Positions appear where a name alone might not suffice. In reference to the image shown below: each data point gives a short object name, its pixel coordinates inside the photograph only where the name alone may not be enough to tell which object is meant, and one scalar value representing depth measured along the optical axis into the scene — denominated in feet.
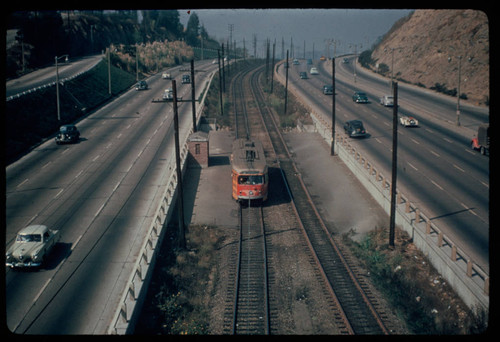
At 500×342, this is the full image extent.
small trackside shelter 128.77
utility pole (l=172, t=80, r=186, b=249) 77.87
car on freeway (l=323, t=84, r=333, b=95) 262.67
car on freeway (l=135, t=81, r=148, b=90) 260.29
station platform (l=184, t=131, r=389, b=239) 93.71
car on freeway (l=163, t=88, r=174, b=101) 219.98
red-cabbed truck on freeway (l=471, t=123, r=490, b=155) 123.85
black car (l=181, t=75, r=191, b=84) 285.02
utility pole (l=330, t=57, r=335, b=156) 143.72
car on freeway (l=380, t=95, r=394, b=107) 216.13
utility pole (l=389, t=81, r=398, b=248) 78.64
